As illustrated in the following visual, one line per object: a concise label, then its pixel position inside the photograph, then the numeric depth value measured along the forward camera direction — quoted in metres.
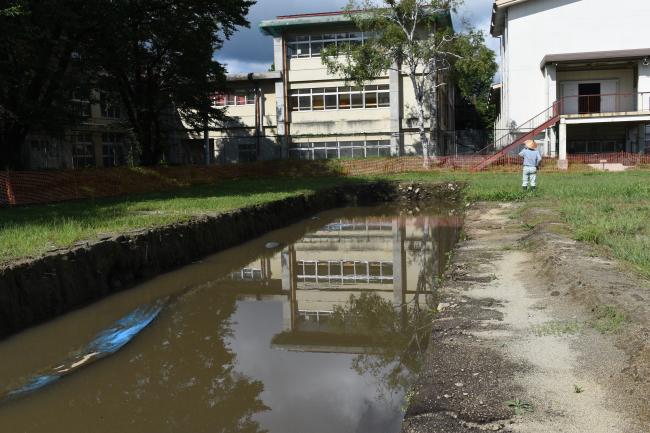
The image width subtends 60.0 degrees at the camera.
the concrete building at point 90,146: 33.62
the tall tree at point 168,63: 23.95
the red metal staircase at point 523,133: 30.34
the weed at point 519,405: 3.63
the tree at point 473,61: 30.33
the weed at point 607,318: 4.84
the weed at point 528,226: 10.91
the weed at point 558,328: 5.05
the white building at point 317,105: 36.88
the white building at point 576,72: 30.22
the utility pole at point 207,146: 37.75
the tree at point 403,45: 31.34
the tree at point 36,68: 16.36
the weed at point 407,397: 4.26
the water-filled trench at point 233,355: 4.80
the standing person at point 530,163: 17.05
